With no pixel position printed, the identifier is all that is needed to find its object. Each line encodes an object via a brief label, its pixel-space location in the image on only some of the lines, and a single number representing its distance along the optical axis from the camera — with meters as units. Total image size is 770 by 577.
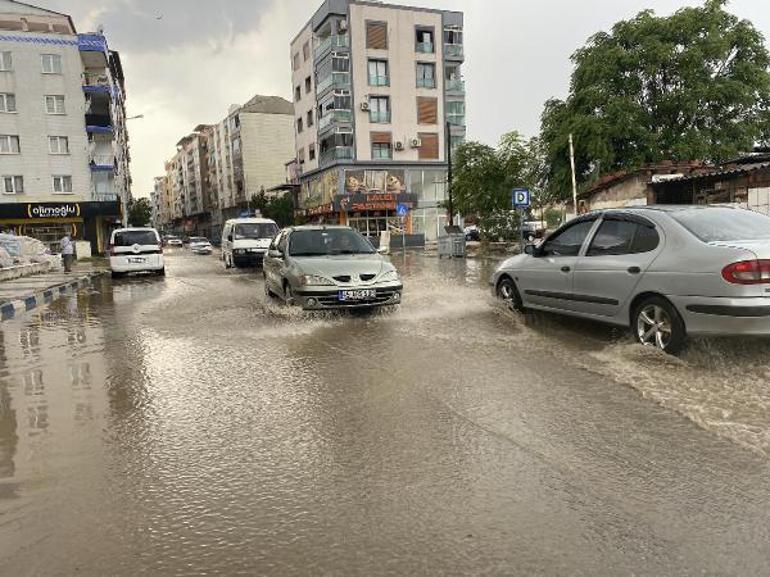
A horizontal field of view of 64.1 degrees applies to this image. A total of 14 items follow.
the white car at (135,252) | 21.03
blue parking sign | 20.75
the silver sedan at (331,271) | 9.44
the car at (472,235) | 44.82
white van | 23.55
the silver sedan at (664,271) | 5.72
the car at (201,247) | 49.78
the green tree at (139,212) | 90.36
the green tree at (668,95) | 33.81
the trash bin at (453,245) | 26.70
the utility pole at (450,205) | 34.53
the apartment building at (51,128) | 43.69
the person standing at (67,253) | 25.30
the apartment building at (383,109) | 48.47
